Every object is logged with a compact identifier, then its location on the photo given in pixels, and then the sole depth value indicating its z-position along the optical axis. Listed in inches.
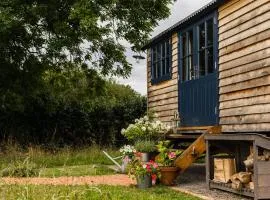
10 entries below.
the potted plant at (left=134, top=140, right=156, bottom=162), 480.1
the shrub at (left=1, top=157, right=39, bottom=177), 408.5
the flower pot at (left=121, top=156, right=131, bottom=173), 489.9
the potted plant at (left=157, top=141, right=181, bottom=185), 413.4
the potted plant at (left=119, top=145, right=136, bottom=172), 475.7
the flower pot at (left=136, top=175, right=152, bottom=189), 395.9
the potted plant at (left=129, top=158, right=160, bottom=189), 396.2
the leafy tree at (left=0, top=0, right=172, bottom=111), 663.1
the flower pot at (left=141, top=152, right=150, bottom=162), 479.8
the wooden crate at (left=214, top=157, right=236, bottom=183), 381.7
